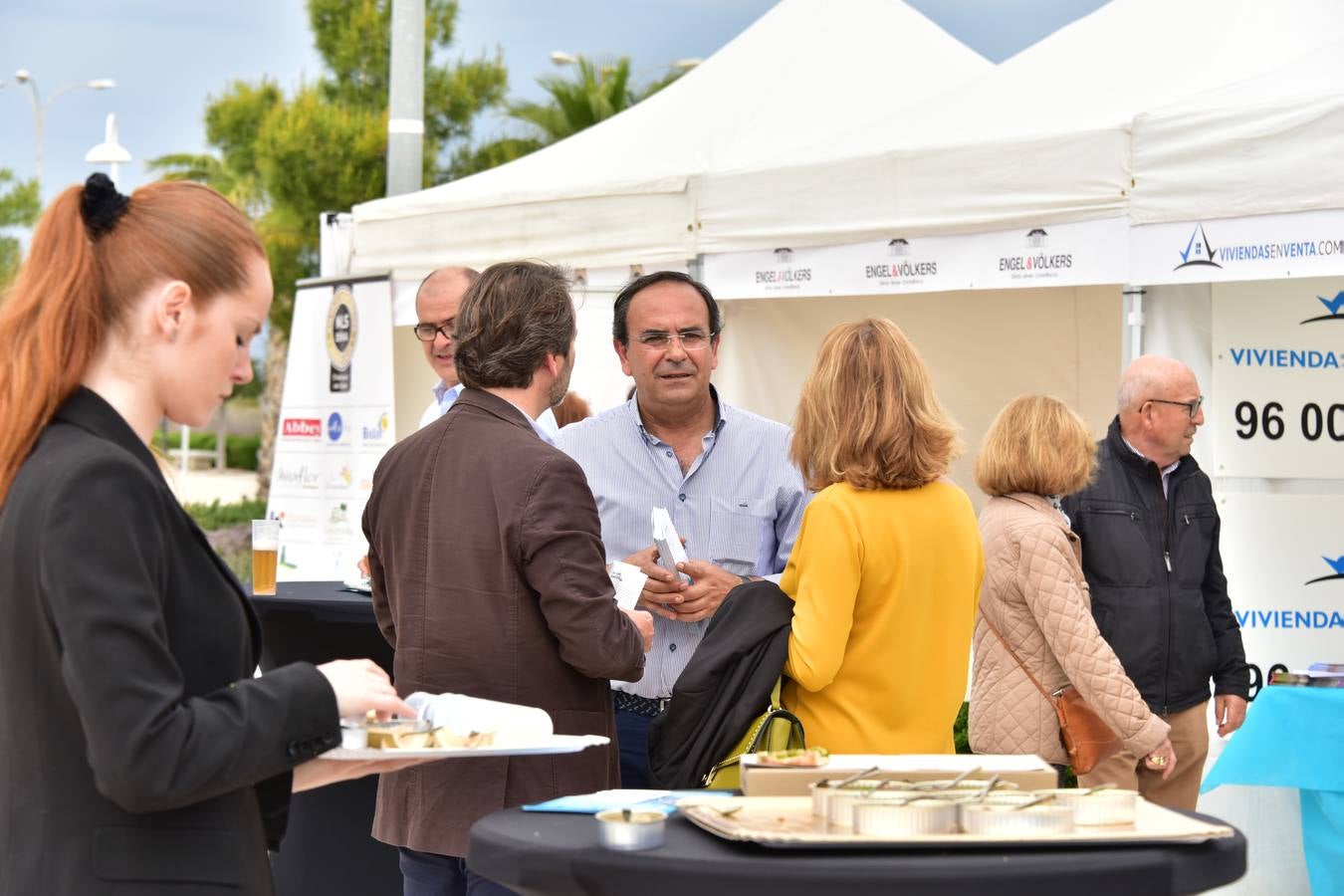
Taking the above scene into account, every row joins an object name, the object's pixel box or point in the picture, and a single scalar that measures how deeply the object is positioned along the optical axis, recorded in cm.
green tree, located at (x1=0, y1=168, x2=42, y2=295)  3216
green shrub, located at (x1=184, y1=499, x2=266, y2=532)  2194
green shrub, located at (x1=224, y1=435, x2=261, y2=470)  4303
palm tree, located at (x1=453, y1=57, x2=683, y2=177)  2445
